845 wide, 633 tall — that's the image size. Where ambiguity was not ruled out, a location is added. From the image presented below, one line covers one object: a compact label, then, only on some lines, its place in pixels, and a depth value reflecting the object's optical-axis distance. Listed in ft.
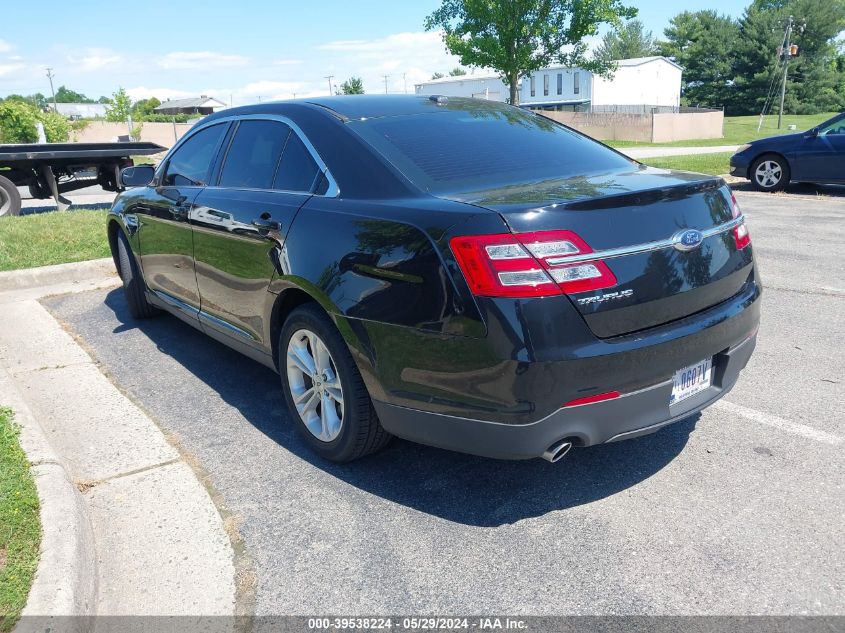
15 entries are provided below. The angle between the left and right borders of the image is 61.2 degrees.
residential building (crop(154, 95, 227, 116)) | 354.02
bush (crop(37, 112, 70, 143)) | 91.63
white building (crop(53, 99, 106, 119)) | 412.36
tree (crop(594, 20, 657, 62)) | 358.02
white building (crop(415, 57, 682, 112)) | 216.54
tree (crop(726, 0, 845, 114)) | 220.02
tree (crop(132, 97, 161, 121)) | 345.31
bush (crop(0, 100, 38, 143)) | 86.89
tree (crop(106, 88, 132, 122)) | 153.48
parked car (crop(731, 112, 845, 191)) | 38.40
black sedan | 8.50
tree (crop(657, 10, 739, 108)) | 238.48
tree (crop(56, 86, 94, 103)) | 555.28
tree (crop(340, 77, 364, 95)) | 352.61
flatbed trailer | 36.01
